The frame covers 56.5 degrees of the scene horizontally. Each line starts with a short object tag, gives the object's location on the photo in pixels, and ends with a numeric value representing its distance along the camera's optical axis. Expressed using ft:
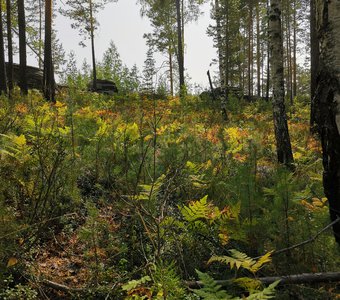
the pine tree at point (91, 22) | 73.81
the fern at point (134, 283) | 6.95
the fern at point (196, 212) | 9.64
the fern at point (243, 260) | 6.82
